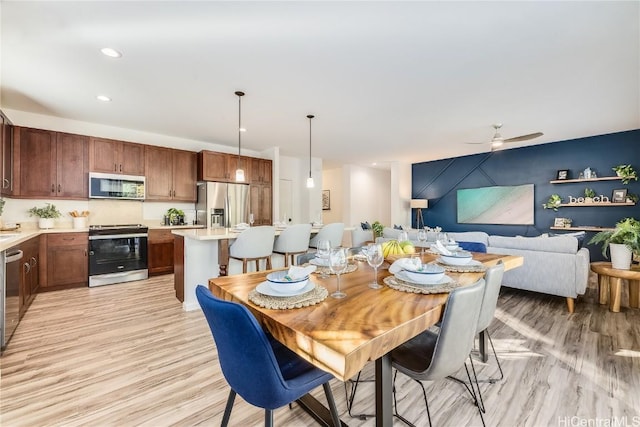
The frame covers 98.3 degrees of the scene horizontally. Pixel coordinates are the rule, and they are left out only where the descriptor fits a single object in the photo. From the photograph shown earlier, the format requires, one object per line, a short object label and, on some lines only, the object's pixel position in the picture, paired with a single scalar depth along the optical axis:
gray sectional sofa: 2.99
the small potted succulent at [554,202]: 5.50
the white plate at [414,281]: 1.33
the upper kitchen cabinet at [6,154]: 3.17
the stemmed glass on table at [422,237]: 2.20
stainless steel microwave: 4.15
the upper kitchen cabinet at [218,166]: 4.92
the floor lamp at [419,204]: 7.32
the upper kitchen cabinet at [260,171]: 5.49
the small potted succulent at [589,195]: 5.13
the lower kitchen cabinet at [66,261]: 3.67
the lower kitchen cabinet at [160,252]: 4.46
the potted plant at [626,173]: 4.69
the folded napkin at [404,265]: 1.42
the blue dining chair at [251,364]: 0.90
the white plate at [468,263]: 1.71
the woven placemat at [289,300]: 1.07
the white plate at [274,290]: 1.15
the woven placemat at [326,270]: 1.65
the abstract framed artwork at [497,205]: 5.95
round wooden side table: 2.97
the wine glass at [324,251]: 1.48
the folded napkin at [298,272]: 1.27
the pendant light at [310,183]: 4.17
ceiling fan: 4.18
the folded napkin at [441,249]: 1.87
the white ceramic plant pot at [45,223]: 3.81
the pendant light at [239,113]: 3.18
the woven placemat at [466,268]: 1.63
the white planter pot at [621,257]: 3.04
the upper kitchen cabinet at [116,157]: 4.16
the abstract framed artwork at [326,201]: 9.09
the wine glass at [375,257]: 1.34
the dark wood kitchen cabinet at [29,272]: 2.78
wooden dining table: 0.79
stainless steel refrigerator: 4.93
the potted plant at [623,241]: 2.97
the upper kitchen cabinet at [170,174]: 4.64
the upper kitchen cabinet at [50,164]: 3.68
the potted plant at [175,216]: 4.83
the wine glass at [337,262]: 1.23
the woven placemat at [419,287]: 1.25
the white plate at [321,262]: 1.69
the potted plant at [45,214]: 3.82
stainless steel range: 3.94
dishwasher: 2.14
